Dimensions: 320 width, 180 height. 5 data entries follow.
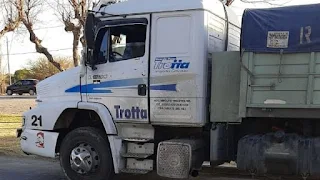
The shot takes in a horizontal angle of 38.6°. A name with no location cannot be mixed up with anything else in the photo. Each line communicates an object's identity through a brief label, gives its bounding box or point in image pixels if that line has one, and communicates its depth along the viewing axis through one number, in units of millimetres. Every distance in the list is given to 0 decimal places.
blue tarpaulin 6031
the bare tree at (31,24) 16250
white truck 6184
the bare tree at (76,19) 14289
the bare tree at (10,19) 16939
